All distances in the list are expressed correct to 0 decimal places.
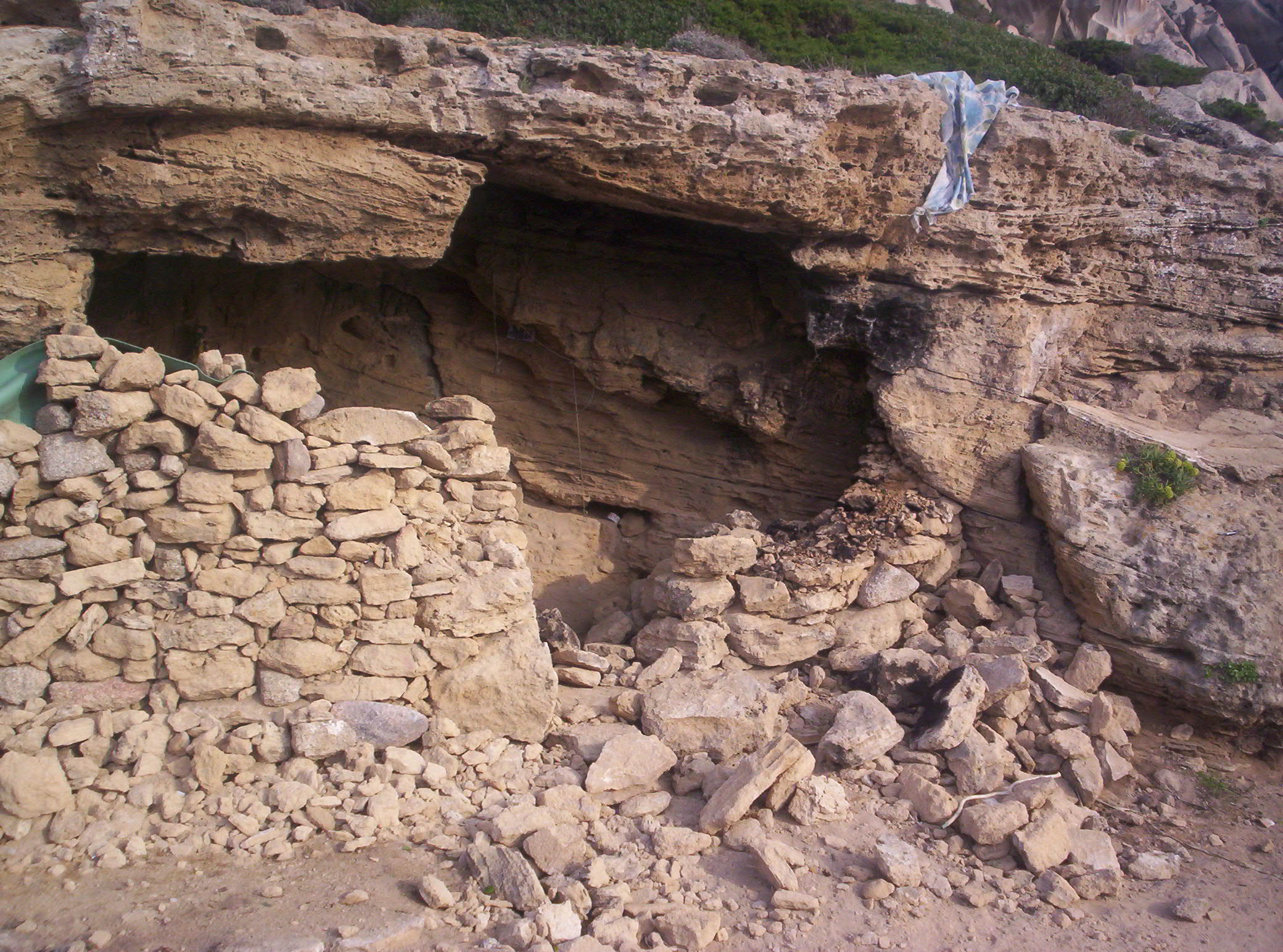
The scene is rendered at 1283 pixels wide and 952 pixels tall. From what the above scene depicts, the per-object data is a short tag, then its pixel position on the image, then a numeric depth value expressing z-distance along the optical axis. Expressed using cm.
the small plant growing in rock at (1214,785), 487
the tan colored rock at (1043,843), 402
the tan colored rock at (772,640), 539
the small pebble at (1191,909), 390
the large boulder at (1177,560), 514
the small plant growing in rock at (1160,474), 554
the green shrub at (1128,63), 1309
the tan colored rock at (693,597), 539
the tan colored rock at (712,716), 459
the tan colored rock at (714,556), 548
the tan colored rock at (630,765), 423
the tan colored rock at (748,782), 402
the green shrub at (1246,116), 1111
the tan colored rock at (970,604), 573
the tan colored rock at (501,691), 444
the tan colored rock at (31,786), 357
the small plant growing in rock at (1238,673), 506
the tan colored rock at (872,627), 556
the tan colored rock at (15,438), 378
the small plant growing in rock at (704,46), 737
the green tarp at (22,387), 394
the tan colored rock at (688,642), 530
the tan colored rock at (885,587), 566
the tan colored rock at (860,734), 457
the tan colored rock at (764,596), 548
